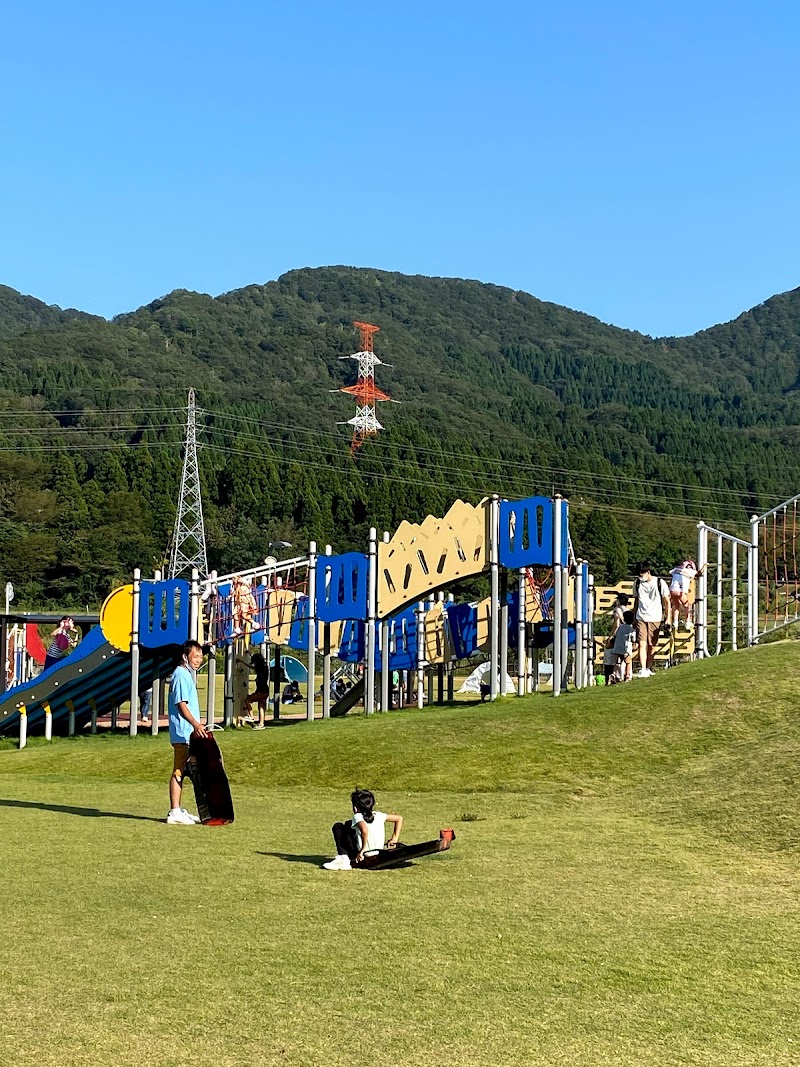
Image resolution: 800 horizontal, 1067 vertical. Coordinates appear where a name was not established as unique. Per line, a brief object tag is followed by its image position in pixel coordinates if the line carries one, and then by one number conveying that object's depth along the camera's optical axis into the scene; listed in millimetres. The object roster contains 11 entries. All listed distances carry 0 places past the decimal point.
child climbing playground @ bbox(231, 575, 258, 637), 27812
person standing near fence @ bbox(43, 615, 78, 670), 34375
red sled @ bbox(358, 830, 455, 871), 11305
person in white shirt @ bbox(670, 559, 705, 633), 23953
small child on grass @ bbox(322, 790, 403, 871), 11406
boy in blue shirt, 13953
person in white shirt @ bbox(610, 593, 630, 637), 23777
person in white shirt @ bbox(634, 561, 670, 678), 22250
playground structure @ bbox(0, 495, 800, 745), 24078
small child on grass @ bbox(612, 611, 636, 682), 22641
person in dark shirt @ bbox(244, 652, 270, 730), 26312
